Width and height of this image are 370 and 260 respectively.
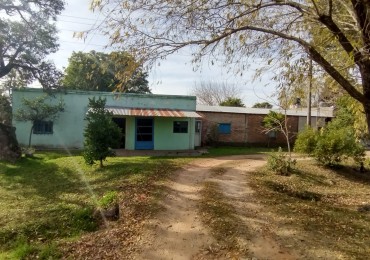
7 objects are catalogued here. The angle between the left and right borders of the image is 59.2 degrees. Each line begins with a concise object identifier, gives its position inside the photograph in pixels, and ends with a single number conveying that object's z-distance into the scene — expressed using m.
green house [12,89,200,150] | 20.89
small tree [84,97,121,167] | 12.80
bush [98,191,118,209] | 8.23
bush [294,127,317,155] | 15.20
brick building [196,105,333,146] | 25.75
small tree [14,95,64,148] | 19.61
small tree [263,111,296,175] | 13.31
